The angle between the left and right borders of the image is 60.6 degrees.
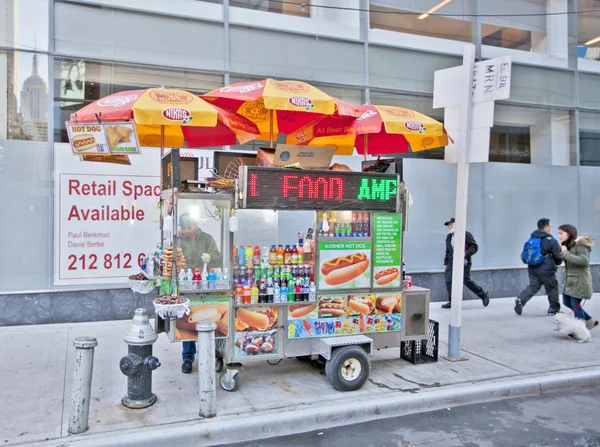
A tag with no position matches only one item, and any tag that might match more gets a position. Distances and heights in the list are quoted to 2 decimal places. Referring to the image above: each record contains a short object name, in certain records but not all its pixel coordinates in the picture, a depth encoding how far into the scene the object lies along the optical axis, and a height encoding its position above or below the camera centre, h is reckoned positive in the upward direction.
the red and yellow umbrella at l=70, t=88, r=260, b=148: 5.24 +1.28
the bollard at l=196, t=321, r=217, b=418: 4.58 -1.26
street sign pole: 6.31 +0.39
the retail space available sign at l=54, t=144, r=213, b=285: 8.01 +0.24
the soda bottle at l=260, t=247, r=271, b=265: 5.57 -0.27
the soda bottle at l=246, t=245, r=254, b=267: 5.52 -0.26
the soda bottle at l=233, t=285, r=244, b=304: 5.32 -0.66
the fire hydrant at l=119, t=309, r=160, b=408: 4.75 -1.20
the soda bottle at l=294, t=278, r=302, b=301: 5.53 -0.65
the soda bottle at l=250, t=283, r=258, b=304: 5.38 -0.67
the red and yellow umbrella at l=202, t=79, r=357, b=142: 5.62 +1.56
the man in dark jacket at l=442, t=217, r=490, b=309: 9.40 -0.60
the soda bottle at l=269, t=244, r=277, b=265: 5.59 -0.29
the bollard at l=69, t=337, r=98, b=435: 4.24 -1.30
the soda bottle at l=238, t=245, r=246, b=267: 5.51 -0.28
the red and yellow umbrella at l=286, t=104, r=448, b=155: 6.21 +1.38
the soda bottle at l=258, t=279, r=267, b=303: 5.41 -0.64
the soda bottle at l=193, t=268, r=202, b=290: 5.18 -0.47
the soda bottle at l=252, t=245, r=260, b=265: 5.55 -0.27
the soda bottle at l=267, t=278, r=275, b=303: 5.44 -0.63
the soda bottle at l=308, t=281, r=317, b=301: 5.57 -0.67
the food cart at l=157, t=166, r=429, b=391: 5.26 -0.52
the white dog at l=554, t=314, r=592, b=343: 7.36 -1.38
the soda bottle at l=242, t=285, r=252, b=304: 5.34 -0.66
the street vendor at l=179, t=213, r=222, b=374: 5.41 -0.15
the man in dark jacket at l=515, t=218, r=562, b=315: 8.90 -0.72
